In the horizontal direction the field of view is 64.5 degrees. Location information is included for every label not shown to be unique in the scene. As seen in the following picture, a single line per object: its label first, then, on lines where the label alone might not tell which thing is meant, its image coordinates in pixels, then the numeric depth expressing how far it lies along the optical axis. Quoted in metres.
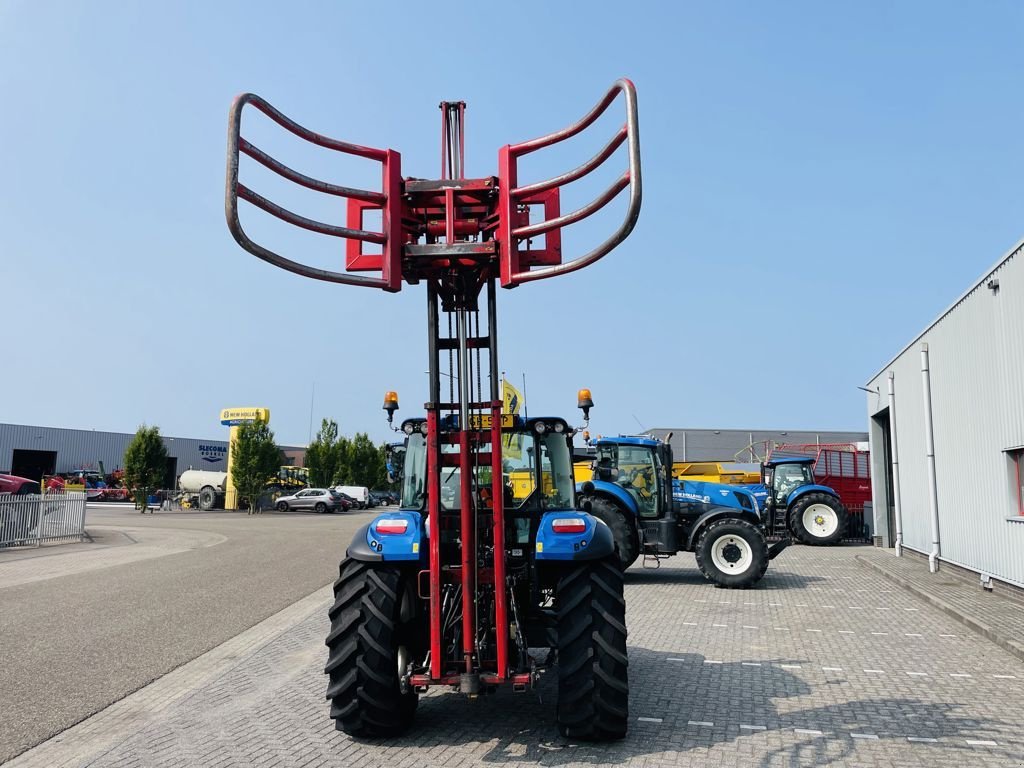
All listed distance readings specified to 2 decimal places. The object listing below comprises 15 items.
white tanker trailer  48.59
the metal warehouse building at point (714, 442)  52.72
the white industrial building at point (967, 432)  11.05
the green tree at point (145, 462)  45.12
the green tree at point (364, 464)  61.09
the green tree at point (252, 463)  47.19
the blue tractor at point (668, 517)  13.05
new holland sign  51.20
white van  52.00
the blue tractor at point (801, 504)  21.55
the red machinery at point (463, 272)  4.08
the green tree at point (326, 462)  58.56
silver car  46.69
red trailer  24.03
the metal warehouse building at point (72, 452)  66.75
